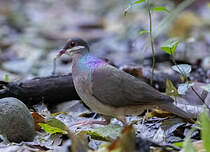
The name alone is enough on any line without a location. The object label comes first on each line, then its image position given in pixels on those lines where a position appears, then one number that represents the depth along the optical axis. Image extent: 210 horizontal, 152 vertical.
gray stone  7.05
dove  7.41
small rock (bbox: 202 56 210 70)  13.04
